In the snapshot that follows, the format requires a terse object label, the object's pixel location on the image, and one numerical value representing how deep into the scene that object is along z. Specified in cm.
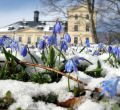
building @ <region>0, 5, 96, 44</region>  2511
